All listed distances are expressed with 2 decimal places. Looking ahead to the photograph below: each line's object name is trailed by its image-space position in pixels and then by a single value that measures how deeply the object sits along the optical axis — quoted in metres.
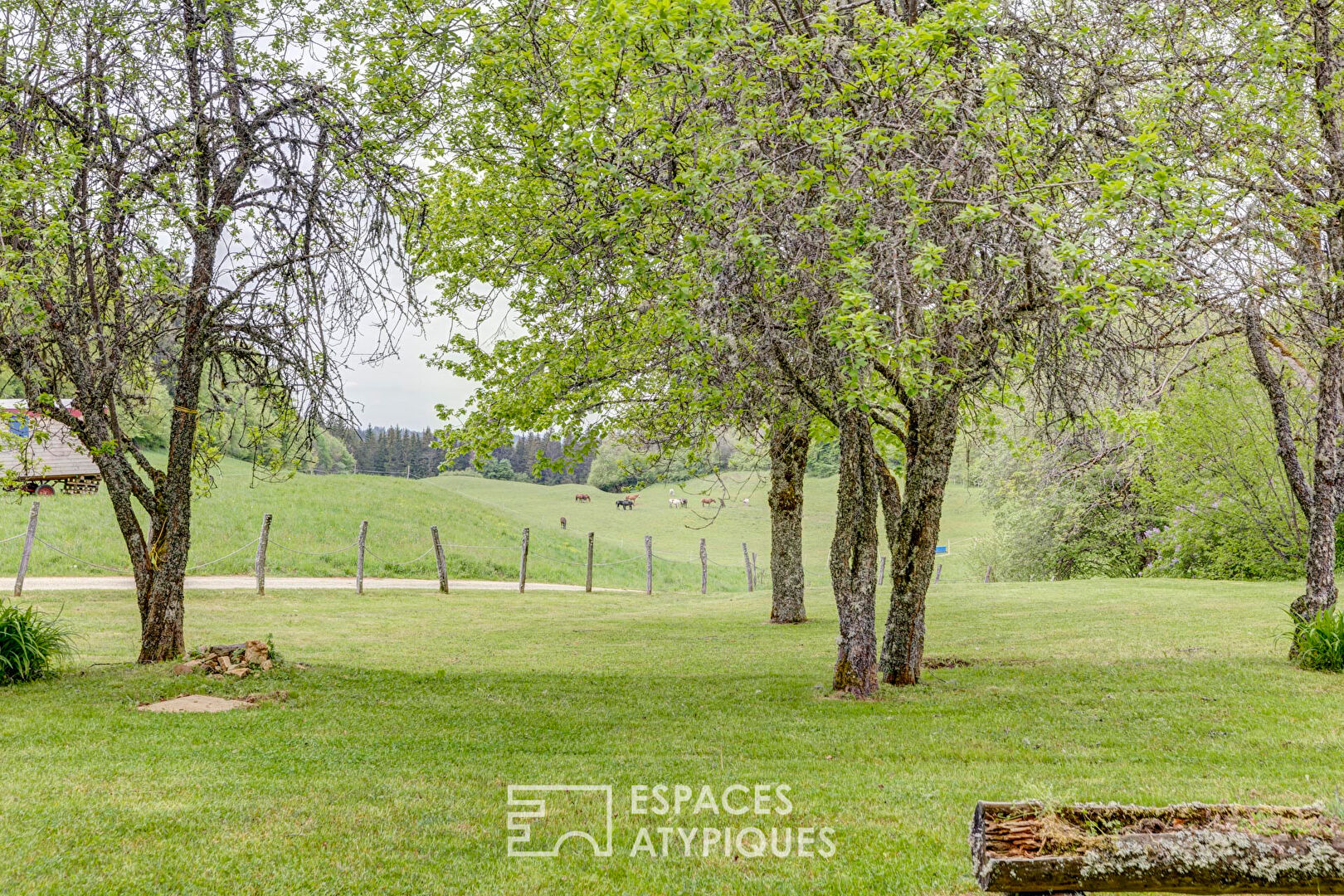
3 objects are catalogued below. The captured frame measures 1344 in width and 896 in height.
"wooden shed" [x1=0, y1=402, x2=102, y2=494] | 32.09
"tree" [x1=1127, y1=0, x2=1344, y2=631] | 9.30
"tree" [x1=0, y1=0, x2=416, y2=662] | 9.57
